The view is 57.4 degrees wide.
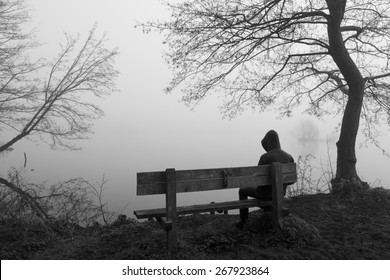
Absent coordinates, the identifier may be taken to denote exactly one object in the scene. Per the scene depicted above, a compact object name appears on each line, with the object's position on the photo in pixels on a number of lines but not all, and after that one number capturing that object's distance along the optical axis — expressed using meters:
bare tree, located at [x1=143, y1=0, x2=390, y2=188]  9.20
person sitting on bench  5.74
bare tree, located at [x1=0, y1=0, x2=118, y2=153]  11.03
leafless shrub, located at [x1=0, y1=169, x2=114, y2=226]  6.55
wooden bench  4.74
